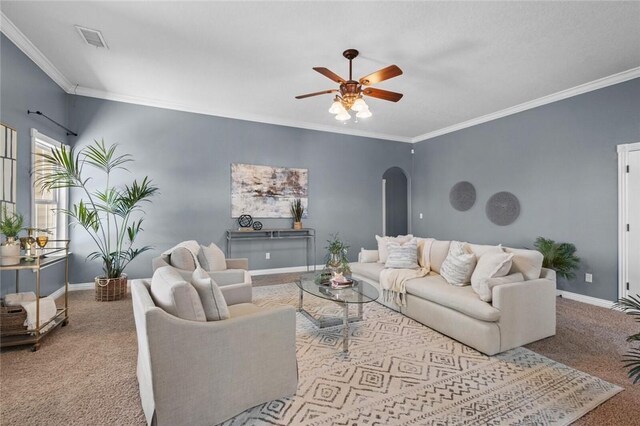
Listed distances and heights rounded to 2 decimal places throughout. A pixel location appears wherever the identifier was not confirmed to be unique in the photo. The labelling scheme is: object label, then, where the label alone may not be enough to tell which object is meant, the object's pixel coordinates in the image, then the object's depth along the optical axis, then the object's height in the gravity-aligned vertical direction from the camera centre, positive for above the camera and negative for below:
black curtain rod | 3.44 +1.23
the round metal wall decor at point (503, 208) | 5.06 +0.13
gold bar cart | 2.47 -1.00
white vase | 2.49 -0.32
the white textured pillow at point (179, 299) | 1.62 -0.47
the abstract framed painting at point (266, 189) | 5.43 +0.51
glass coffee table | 2.58 -0.75
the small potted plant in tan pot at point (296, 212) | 5.76 +0.07
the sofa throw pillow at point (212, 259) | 3.09 -0.47
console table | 5.29 -0.38
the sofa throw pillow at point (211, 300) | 1.78 -0.52
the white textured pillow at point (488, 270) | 2.64 -0.52
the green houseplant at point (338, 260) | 3.36 -0.51
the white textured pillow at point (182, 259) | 2.73 -0.41
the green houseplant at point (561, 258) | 4.14 -0.59
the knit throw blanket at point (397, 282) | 3.42 -0.79
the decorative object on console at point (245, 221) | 5.41 -0.10
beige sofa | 2.53 -0.87
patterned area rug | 1.78 -1.20
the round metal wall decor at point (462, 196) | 5.80 +0.41
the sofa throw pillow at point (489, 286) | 2.61 -0.63
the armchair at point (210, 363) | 1.49 -0.82
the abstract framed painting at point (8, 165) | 2.84 +0.50
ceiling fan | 2.91 +1.32
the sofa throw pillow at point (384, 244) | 4.21 -0.42
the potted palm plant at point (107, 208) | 3.95 +0.12
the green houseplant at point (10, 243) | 2.49 -0.24
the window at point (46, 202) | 3.49 +0.18
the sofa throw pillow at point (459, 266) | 3.07 -0.53
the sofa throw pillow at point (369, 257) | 4.41 -0.62
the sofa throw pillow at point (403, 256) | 3.81 -0.53
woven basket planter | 3.93 -0.98
